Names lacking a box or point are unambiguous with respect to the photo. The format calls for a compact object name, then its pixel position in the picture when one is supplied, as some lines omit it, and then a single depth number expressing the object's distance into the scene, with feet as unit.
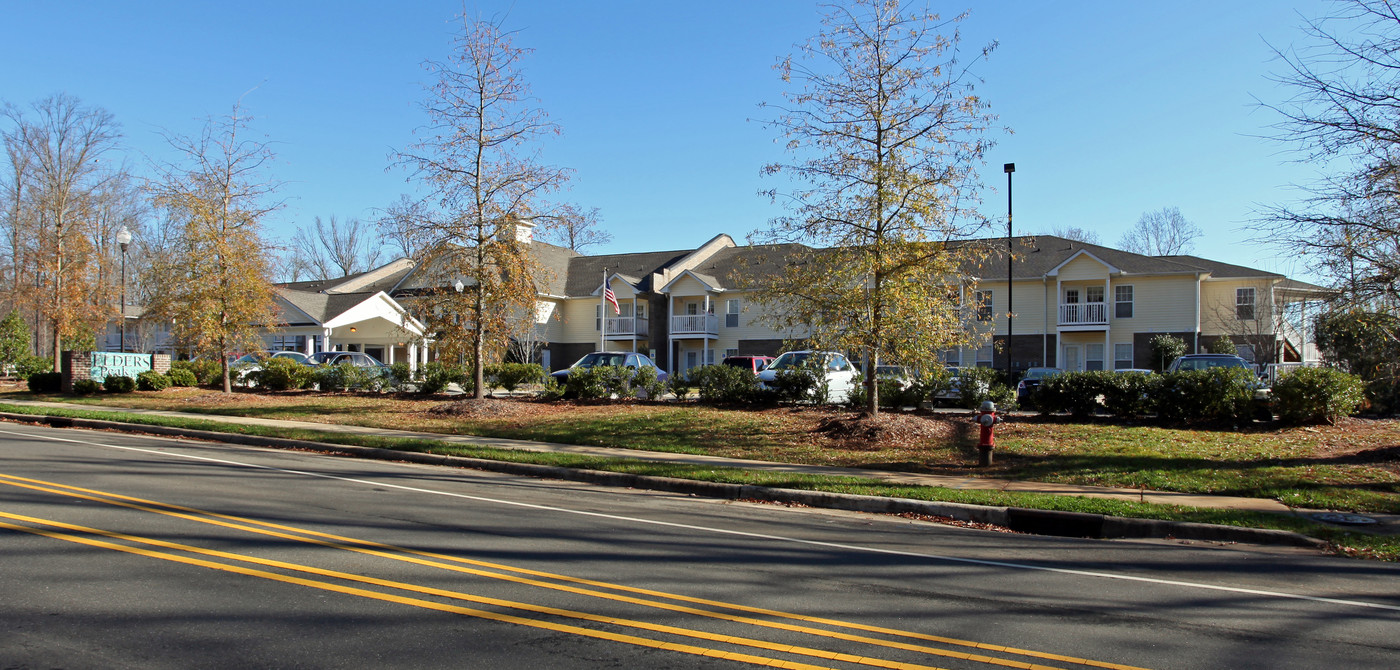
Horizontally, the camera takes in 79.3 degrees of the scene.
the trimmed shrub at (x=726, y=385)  62.64
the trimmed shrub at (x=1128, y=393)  51.52
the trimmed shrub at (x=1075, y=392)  52.60
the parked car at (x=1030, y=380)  76.18
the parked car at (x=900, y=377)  56.43
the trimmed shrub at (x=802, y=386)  61.16
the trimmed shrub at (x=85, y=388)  82.28
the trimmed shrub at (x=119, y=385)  83.10
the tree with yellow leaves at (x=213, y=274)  77.10
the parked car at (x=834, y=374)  62.34
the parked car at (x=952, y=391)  56.44
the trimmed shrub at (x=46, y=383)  86.02
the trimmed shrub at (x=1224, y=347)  105.29
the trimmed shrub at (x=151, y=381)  83.25
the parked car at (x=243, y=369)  90.38
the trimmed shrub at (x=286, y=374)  84.33
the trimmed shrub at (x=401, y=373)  79.20
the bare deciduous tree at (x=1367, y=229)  38.09
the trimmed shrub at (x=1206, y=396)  49.06
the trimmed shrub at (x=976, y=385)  56.34
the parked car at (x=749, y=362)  90.40
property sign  85.25
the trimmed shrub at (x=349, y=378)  80.79
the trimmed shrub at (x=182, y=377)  86.07
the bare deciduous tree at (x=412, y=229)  63.21
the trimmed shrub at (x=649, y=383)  67.56
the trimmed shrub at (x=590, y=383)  68.28
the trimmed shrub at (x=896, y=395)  56.85
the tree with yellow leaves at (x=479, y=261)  63.67
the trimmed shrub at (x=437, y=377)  75.36
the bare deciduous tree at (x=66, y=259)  97.14
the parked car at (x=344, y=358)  100.12
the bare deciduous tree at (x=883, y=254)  49.26
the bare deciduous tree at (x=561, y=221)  64.95
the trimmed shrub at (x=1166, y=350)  107.76
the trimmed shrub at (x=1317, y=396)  47.37
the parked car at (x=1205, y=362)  71.15
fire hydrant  41.04
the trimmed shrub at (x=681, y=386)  66.49
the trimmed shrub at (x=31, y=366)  109.40
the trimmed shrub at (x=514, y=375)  74.33
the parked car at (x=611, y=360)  86.12
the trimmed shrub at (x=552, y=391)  69.82
